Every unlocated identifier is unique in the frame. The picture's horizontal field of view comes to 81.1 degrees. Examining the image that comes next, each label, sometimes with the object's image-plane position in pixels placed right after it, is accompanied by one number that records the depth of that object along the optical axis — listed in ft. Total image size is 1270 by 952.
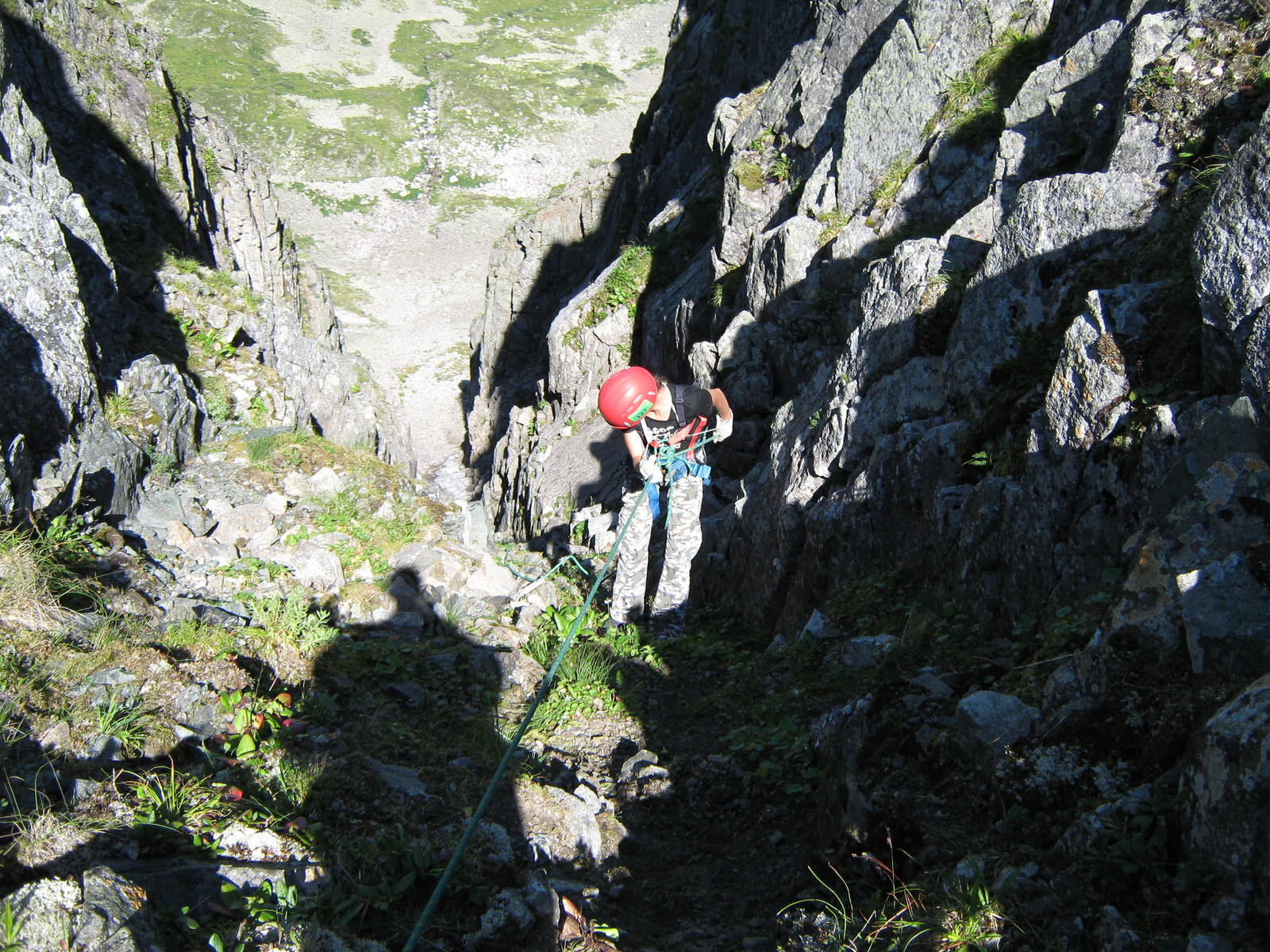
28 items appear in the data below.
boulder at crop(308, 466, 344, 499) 39.47
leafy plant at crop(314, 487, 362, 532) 36.42
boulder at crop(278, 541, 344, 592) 30.09
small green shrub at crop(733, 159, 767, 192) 45.52
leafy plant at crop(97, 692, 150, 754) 13.97
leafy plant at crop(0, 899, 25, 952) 7.98
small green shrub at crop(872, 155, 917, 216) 34.09
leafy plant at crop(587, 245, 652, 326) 55.62
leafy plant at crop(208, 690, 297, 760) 14.76
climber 27.32
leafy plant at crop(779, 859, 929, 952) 9.64
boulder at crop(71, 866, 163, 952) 8.39
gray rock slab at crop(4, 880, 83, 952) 8.13
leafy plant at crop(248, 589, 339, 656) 21.72
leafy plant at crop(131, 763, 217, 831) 11.55
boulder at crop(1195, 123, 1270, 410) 12.98
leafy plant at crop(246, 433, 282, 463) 41.34
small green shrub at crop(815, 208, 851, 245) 36.11
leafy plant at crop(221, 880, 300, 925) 9.76
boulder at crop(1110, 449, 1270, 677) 10.11
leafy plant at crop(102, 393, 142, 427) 36.67
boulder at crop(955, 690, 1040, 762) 11.94
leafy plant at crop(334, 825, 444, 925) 10.71
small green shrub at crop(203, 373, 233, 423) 45.52
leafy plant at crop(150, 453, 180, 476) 36.40
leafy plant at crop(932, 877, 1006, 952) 9.02
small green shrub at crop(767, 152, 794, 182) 45.19
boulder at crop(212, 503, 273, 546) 33.35
